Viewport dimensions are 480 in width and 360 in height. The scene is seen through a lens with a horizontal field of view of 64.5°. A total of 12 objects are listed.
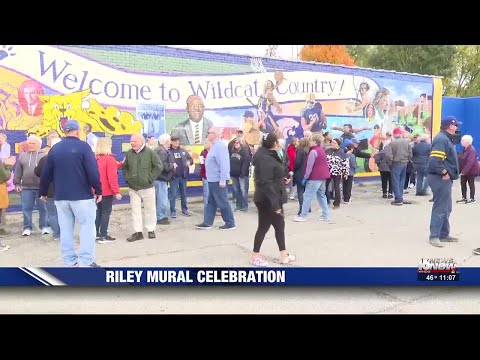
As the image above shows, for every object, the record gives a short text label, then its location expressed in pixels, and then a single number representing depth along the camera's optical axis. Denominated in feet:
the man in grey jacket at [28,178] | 15.17
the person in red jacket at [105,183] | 14.66
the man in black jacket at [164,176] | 16.51
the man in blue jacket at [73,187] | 12.17
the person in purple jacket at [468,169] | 20.84
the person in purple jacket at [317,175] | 18.61
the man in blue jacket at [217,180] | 16.34
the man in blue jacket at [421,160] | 18.23
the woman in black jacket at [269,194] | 13.00
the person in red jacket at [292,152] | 20.67
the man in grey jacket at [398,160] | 20.38
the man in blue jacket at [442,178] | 14.89
